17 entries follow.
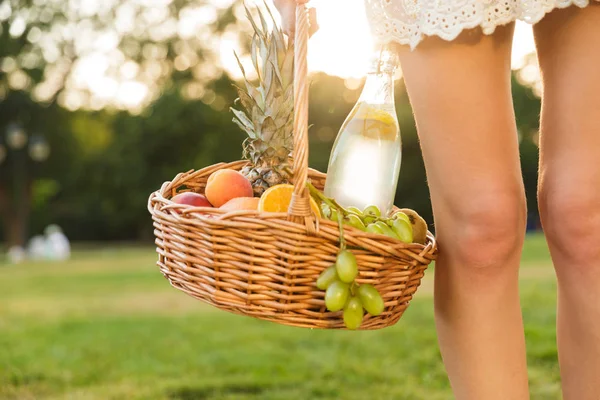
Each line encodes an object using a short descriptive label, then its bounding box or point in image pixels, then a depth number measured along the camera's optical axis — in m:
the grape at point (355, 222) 1.38
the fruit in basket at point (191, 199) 1.65
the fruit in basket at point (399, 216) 1.46
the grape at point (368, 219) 1.46
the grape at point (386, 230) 1.38
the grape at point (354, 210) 1.46
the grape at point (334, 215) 1.41
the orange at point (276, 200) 1.47
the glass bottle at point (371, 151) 1.69
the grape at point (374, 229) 1.38
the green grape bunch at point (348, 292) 1.24
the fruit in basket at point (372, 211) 1.50
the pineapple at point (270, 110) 1.82
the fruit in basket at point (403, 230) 1.40
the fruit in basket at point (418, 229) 1.54
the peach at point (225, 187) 1.68
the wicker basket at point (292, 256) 1.29
